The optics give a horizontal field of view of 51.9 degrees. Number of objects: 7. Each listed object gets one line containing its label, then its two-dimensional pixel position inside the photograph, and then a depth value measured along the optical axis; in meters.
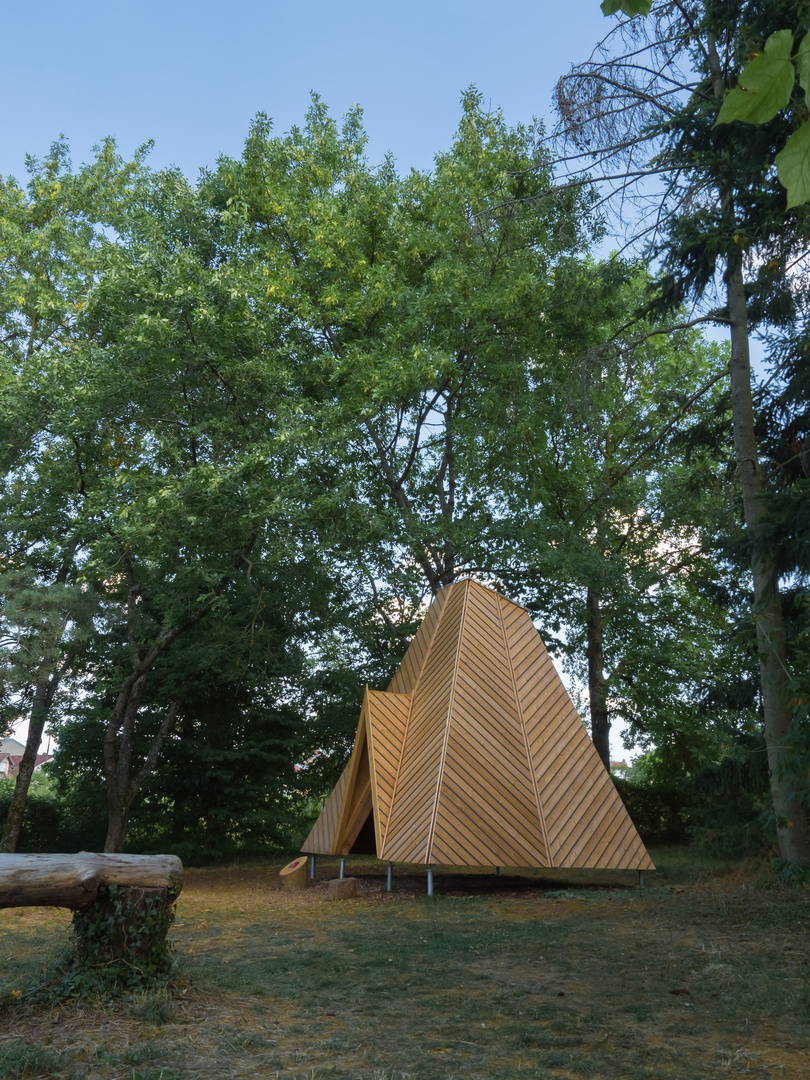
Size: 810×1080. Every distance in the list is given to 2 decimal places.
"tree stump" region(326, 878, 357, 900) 10.25
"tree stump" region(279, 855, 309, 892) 11.59
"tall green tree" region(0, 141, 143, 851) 10.98
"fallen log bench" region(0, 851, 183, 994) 4.54
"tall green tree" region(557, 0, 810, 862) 8.82
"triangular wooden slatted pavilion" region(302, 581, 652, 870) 9.71
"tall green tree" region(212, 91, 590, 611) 14.64
